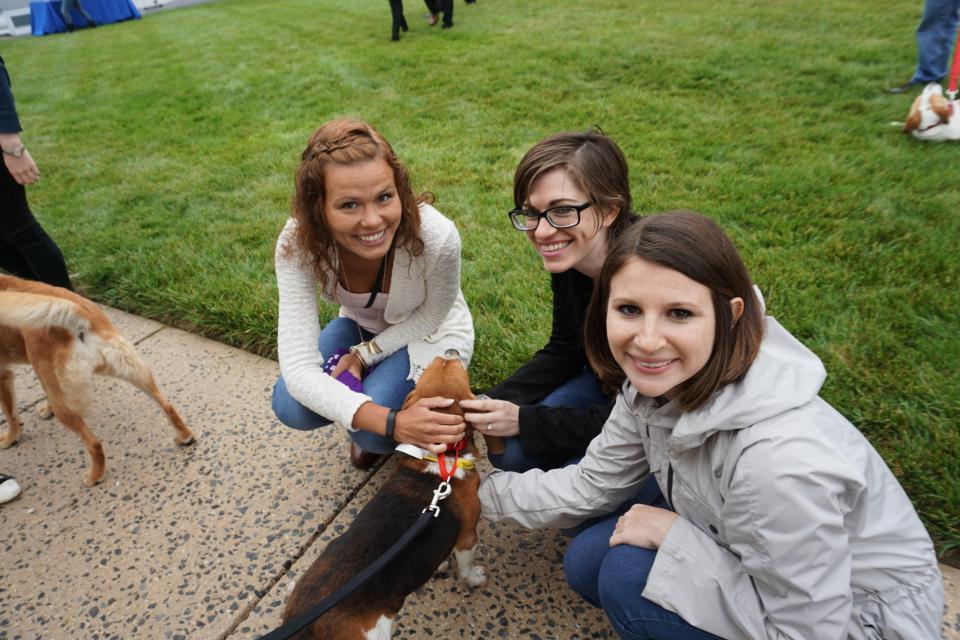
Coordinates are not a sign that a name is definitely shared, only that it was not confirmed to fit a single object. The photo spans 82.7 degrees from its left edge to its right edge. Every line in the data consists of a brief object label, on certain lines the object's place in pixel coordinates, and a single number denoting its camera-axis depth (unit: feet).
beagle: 5.44
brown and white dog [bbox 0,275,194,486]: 8.19
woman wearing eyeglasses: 6.34
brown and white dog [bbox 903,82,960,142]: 15.40
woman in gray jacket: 4.10
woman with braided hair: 6.61
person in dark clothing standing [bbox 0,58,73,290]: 10.48
